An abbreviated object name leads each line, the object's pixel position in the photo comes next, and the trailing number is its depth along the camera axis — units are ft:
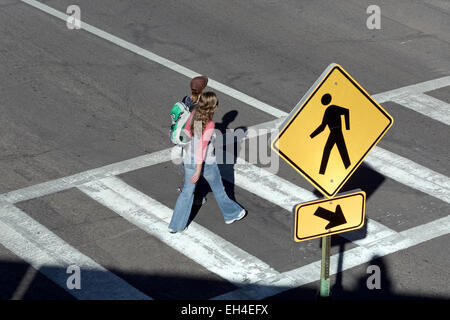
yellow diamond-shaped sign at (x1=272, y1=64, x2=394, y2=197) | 47.34
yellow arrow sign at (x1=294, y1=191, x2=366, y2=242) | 48.73
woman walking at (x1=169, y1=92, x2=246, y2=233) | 67.05
